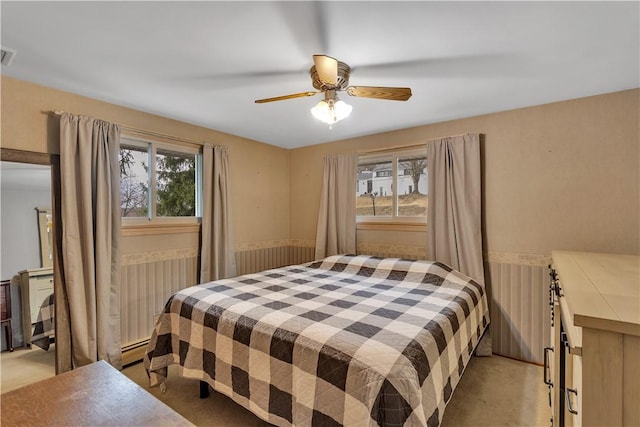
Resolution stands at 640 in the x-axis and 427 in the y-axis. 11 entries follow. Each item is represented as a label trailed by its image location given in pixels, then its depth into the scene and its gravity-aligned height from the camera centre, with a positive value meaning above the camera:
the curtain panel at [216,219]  3.14 -0.07
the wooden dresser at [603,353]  0.74 -0.41
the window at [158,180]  2.77 +0.35
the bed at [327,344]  1.26 -0.72
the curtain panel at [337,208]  3.62 +0.03
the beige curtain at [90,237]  2.23 -0.18
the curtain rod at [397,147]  3.06 +0.72
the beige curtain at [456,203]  2.79 +0.05
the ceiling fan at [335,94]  1.79 +0.74
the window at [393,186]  3.27 +0.28
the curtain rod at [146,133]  2.23 +0.79
